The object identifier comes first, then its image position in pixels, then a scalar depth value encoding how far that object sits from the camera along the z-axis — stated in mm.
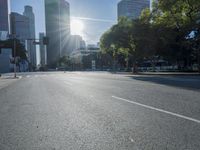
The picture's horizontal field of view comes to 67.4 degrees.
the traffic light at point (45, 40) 23552
